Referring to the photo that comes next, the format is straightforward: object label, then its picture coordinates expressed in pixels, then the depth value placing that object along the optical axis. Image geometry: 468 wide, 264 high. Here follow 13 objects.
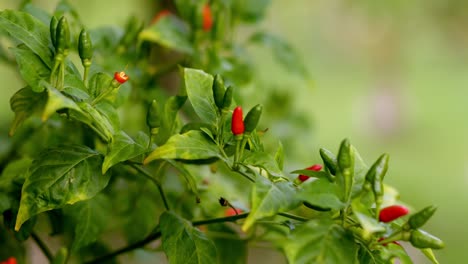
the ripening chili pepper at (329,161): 1.37
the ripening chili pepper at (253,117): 1.37
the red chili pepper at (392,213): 1.35
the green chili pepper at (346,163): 1.34
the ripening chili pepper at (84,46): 1.39
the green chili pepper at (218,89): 1.38
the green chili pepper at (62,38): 1.37
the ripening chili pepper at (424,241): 1.33
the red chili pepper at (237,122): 1.38
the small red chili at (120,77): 1.40
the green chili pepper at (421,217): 1.34
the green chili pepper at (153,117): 1.40
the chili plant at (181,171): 1.33
